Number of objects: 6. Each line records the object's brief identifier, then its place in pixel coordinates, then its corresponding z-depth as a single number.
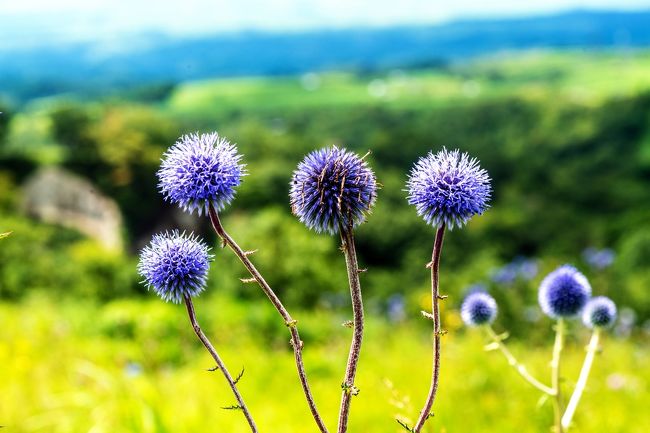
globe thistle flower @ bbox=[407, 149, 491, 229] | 1.33
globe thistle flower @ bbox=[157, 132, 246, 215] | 1.27
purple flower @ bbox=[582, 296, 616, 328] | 2.66
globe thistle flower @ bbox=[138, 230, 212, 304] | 1.35
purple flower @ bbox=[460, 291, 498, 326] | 2.30
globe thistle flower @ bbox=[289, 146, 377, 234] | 1.33
